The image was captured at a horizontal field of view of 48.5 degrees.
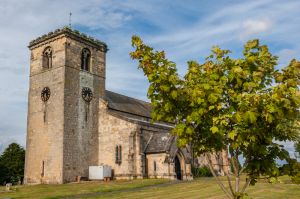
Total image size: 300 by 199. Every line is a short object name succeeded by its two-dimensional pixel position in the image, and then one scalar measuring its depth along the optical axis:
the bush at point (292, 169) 7.94
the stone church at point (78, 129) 41.91
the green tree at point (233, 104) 7.09
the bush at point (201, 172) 48.88
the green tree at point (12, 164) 63.28
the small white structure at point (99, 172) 42.31
